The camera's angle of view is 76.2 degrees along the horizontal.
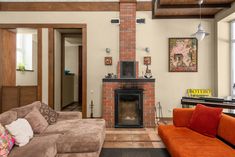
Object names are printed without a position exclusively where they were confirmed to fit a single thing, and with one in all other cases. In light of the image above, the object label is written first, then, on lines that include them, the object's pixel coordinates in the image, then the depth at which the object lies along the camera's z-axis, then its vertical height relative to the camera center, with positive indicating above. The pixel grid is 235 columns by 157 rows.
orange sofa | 1.70 -0.84
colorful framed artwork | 4.26 +0.72
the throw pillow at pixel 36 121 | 2.24 -0.65
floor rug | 2.41 -1.23
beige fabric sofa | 1.71 -0.82
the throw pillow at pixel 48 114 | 2.63 -0.64
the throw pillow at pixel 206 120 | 2.21 -0.65
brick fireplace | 3.78 -0.53
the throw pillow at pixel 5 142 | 1.59 -0.71
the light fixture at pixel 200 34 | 3.10 +0.92
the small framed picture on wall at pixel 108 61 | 4.24 +0.49
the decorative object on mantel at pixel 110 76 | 3.96 +0.06
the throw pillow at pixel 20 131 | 1.81 -0.67
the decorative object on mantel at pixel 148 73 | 4.21 +0.15
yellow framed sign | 4.15 -0.39
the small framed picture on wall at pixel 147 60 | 4.25 +0.52
